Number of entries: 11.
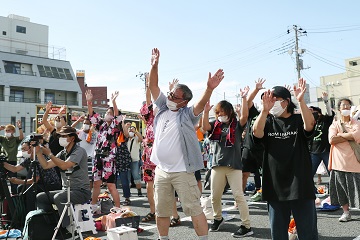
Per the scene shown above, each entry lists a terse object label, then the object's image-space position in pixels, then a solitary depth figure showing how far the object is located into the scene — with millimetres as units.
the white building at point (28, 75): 38844
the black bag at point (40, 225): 5117
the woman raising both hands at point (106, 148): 6723
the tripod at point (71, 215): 4727
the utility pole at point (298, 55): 34469
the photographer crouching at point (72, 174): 5242
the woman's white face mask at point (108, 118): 7012
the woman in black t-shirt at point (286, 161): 3322
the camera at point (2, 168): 5397
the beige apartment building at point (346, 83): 50938
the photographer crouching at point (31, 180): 5652
